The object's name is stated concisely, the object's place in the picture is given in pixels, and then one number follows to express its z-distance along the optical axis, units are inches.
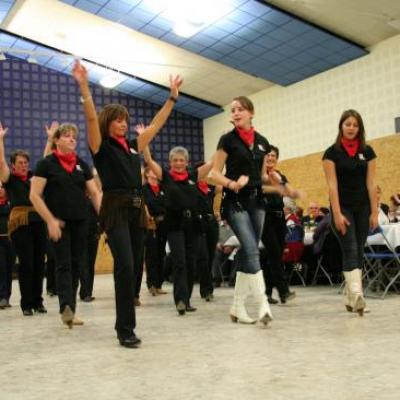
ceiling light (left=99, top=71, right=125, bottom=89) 575.8
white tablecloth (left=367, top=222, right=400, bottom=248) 209.6
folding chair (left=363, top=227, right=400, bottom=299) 210.2
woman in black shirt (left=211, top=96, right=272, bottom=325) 146.3
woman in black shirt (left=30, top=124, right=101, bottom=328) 157.4
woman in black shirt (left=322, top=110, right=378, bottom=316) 159.3
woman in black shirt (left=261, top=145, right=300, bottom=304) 192.5
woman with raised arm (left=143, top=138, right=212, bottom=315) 179.2
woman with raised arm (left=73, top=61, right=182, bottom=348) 123.3
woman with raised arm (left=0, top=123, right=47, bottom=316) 190.7
